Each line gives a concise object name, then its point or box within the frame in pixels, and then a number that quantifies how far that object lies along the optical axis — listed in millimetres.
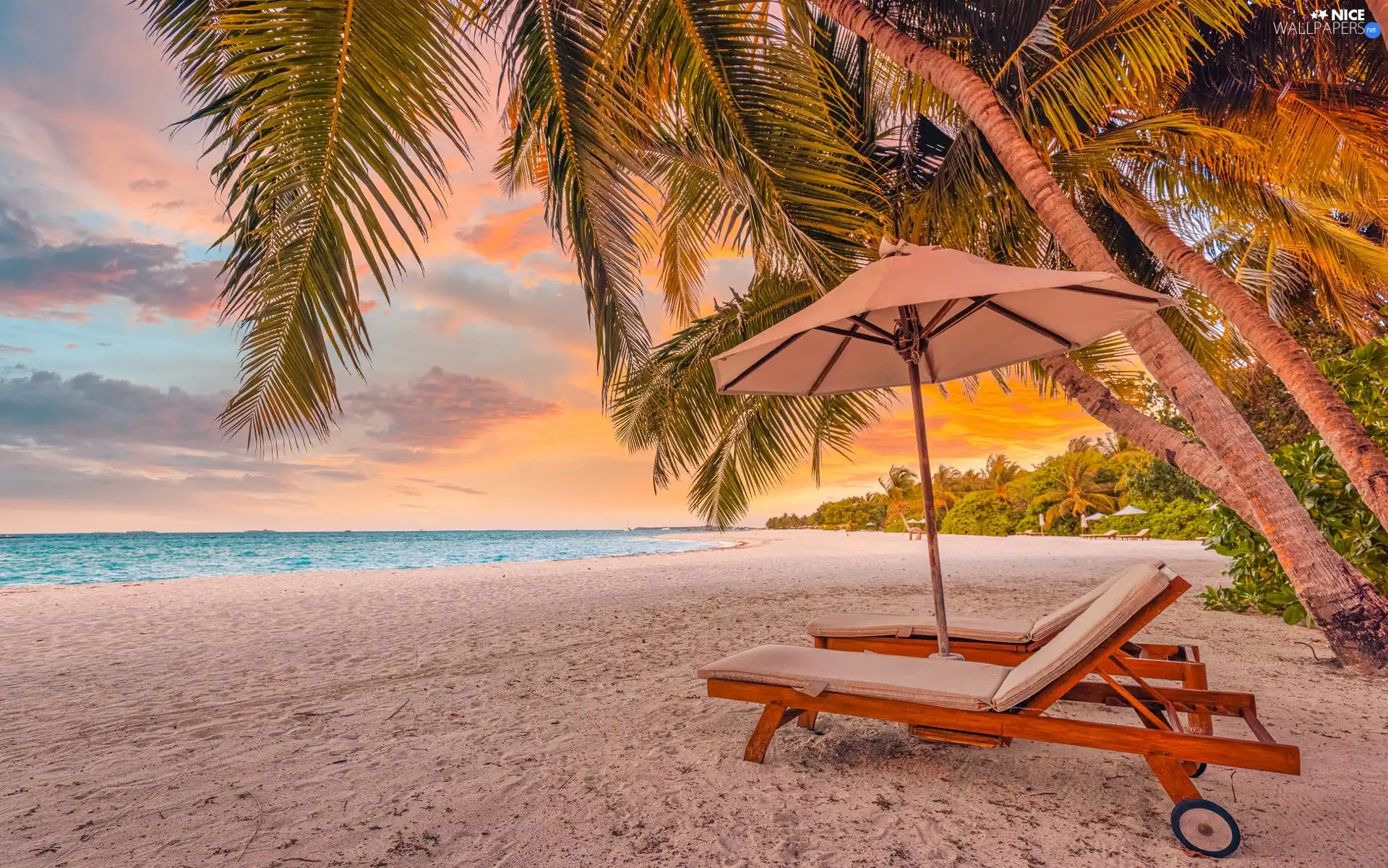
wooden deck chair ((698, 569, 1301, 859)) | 1874
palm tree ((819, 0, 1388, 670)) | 3725
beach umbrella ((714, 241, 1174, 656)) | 2633
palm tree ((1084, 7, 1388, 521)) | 4738
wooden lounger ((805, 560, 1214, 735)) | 2752
